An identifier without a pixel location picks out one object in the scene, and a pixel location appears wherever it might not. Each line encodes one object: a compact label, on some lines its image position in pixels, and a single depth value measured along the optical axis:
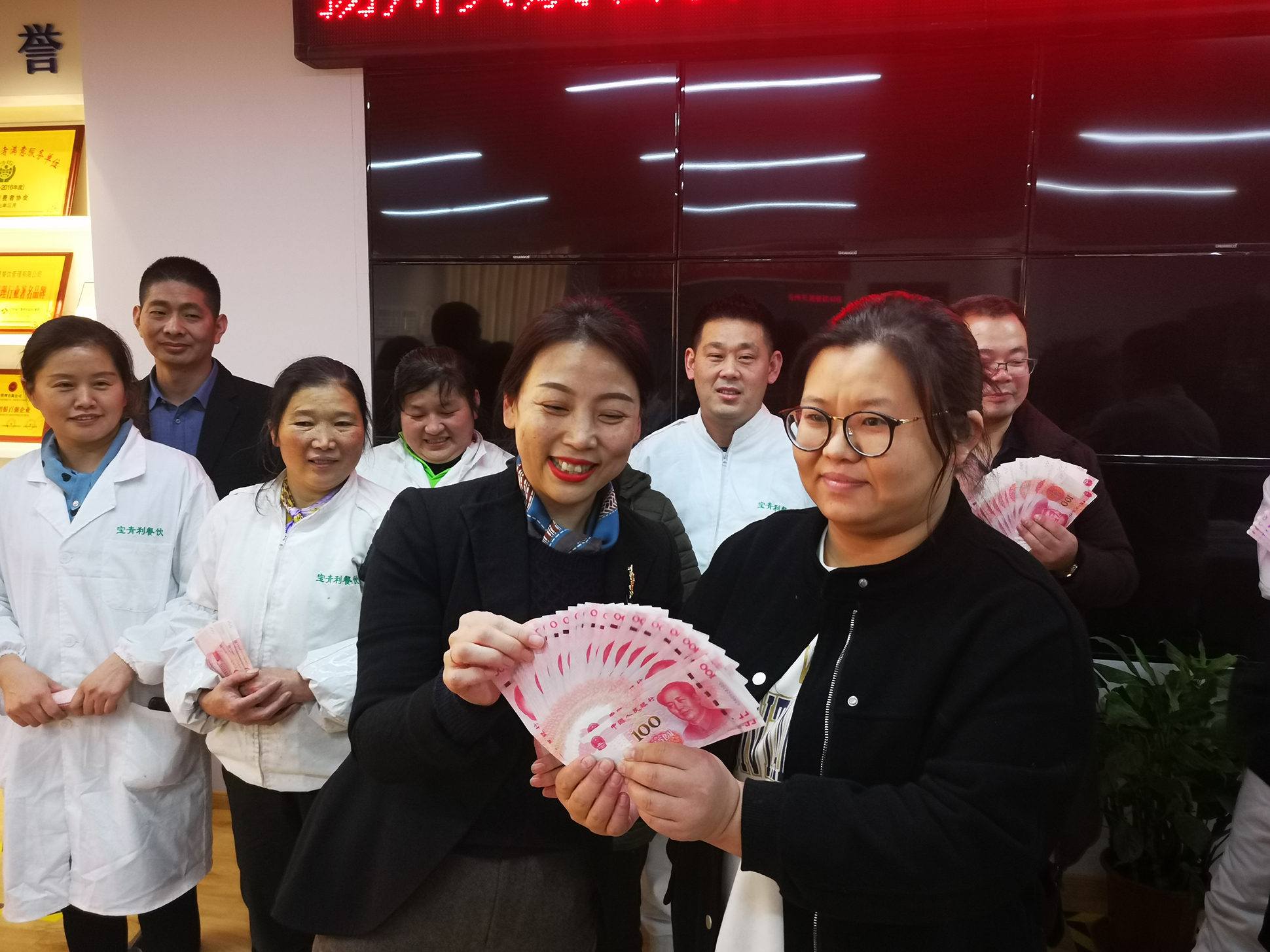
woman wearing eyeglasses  0.98
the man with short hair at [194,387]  2.79
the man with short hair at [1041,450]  2.13
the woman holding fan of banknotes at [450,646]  1.27
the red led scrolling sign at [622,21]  2.76
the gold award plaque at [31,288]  4.16
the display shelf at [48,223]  4.07
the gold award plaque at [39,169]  4.09
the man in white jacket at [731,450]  2.65
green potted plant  2.53
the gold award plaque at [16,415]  4.29
